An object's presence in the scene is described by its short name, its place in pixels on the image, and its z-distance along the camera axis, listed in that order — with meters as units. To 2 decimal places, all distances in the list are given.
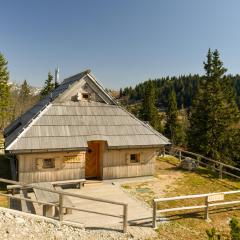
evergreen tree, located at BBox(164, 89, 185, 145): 63.09
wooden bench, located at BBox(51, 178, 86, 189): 15.67
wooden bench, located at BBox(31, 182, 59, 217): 10.98
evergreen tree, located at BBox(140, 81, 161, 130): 56.47
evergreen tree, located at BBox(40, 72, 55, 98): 50.20
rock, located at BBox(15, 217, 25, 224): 10.19
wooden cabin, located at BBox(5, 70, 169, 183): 15.36
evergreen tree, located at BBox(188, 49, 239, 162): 31.02
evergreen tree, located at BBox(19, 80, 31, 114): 80.48
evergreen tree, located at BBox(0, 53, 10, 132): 51.59
